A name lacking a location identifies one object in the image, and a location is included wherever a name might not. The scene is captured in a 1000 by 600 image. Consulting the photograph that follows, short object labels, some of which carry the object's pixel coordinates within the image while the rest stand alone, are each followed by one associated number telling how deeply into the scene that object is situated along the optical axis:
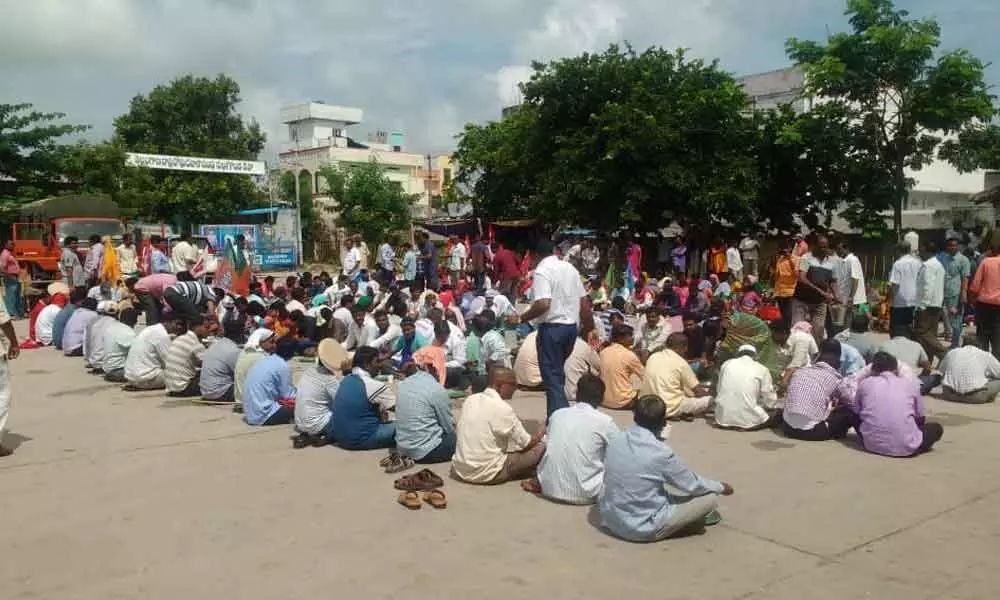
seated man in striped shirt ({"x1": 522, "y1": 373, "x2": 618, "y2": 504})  5.84
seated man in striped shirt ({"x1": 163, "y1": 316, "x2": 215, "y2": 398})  10.06
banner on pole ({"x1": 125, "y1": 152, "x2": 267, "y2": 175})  33.47
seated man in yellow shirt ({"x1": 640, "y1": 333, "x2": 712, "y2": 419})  8.50
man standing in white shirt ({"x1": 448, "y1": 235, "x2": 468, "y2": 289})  21.67
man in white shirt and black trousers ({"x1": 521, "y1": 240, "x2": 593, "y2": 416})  7.27
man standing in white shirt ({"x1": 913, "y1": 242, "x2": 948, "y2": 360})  10.96
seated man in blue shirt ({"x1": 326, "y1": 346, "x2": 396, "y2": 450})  7.39
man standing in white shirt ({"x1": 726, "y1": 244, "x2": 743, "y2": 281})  20.73
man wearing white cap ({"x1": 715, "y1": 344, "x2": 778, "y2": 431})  8.01
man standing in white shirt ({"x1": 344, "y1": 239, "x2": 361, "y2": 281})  16.83
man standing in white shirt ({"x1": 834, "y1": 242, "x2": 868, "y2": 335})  12.30
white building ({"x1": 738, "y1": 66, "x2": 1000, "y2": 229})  29.00
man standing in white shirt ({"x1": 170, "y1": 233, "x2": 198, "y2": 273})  17.11
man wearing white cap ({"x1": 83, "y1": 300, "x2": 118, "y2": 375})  11.88
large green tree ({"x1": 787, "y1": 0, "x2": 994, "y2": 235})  19.30
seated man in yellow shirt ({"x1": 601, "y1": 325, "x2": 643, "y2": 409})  9.16
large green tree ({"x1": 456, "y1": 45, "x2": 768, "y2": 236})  22.56
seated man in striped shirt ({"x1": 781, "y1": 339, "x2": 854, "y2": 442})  7.58
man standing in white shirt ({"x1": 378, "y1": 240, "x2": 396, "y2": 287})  17.63
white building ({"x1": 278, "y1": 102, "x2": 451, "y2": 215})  52.95
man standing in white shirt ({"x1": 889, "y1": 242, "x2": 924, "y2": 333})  11.28
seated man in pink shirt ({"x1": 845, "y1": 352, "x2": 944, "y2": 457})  6.96
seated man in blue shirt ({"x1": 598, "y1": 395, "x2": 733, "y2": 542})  5.11
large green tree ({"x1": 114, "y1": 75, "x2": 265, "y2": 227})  40.09
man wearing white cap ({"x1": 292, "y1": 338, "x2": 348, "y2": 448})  7.65
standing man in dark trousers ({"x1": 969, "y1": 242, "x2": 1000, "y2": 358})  10.36
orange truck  22.97
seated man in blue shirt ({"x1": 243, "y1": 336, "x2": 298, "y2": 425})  8.59
